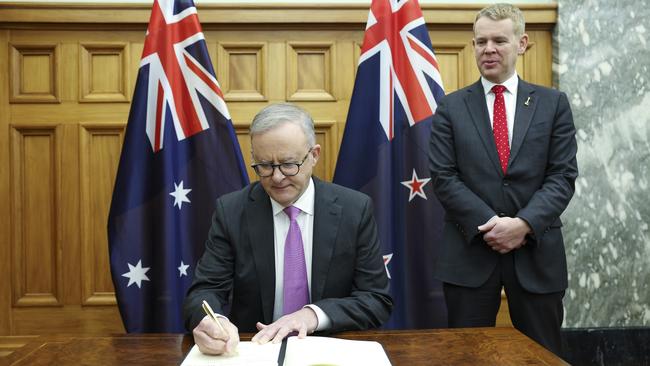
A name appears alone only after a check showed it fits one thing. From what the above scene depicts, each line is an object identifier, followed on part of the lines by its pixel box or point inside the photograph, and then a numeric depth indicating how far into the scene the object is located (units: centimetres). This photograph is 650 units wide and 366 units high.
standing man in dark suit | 251
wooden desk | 144
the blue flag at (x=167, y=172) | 310
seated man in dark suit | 187
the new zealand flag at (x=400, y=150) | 317
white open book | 140
